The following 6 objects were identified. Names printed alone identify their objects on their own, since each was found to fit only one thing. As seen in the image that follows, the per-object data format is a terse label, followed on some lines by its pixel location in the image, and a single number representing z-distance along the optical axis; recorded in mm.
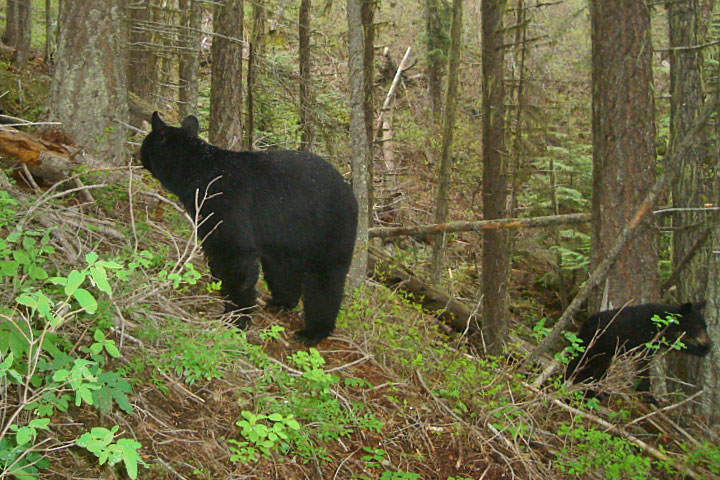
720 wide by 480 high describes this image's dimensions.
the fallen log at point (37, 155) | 5488
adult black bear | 5266
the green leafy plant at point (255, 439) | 3562
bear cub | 6996
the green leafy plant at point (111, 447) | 2363
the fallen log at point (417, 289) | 9555
